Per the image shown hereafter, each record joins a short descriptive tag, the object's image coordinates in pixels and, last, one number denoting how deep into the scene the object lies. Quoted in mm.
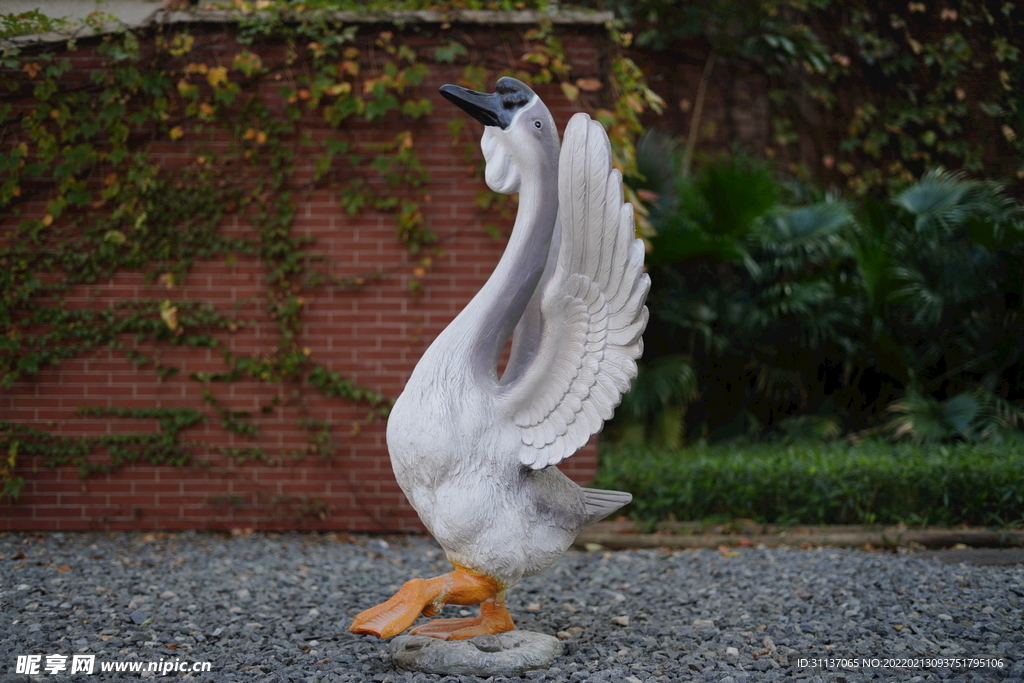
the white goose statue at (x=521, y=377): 2637
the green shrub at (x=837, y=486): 4715
